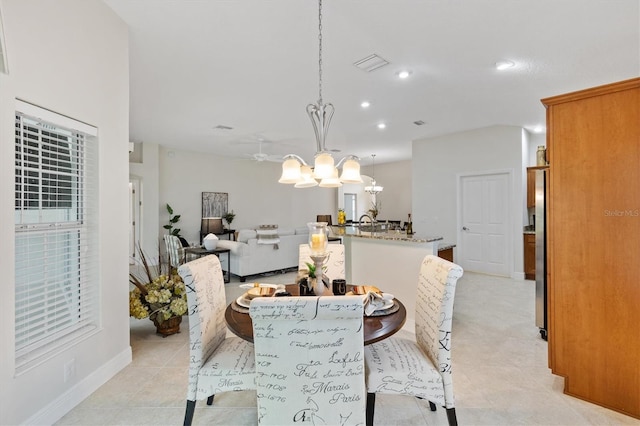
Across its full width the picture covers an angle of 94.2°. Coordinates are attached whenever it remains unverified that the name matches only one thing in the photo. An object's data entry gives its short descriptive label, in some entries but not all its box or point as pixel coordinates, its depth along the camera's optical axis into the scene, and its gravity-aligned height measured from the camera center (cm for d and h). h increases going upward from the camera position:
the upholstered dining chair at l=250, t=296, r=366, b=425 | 107 -56
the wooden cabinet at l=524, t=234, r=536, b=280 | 525 -81
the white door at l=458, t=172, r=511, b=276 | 554 -22
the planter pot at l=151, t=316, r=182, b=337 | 296 -112
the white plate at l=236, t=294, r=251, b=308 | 177 -54
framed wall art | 794 +27
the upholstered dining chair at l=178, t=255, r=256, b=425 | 157 -81
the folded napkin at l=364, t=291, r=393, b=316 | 166 -52
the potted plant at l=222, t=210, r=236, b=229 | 820 -10
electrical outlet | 188 -99
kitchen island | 321 -57
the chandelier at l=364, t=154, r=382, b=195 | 881 +71
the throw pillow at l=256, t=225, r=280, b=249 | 538 -42
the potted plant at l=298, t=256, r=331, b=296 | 186 -46
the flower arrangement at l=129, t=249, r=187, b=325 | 279 -83
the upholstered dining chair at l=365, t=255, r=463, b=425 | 153 -82
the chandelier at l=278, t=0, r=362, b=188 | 207 +31
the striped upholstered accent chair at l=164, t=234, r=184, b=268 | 555 -70
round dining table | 141 -58
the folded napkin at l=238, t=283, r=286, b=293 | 203 -53
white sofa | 525 -73
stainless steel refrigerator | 275 -51
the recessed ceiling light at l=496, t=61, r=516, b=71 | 313 +157
